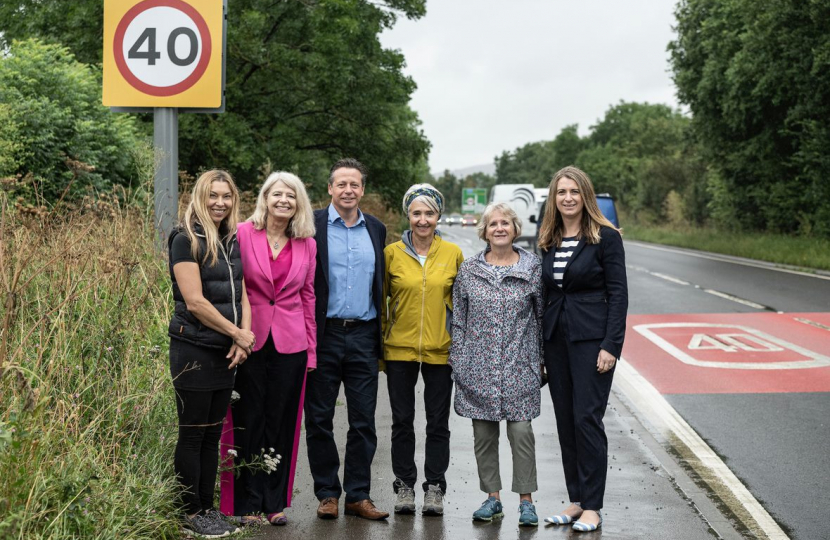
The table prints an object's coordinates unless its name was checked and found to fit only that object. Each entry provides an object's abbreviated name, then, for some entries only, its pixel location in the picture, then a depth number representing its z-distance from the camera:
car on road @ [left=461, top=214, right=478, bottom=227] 112.00
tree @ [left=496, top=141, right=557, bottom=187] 156.62
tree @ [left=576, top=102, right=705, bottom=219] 63.72
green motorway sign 103.88
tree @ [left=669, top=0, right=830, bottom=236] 27.64
